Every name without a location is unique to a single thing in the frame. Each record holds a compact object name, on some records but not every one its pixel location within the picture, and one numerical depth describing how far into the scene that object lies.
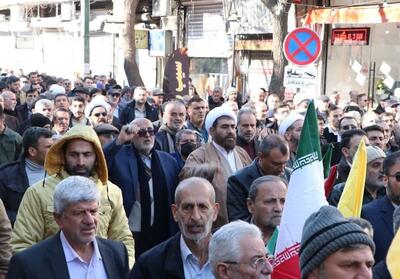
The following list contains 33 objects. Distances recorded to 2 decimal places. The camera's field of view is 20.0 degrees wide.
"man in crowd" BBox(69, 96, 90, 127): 15.87
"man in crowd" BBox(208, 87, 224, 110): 23.82
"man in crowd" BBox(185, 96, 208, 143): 15.09
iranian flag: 6.30
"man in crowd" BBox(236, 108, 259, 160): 12.51
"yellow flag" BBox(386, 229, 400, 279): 5.54
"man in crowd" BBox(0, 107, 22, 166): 12.16
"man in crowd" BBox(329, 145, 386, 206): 9.58
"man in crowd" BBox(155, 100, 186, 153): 13.53
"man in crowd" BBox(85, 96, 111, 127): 14.75
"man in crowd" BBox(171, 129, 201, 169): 11.64
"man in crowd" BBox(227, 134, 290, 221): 8.82
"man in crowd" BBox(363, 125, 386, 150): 12.89
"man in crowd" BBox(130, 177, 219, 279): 6.16
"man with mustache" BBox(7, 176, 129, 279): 6.15
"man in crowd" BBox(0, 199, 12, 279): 7.28
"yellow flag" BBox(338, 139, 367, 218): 6.88
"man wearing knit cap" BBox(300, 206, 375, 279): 4.28
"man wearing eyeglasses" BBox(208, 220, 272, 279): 5.17
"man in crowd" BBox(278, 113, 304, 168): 11.99
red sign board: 29.60
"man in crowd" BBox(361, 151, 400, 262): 7.75
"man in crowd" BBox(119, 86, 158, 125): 19.39
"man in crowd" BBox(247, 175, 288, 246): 7.32
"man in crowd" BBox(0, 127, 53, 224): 9.28
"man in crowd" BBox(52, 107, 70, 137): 13.57
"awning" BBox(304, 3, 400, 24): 26.75
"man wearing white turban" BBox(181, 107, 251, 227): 10.01
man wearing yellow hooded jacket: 7.28
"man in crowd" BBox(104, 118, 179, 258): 10.06
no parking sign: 16.70
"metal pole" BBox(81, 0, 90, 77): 31.43
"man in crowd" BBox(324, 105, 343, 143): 16.06
